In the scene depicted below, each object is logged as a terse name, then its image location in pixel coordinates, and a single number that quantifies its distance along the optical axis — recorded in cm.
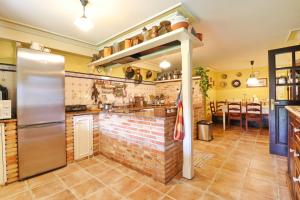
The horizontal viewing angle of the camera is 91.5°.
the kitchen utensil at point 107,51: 284
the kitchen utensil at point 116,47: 270
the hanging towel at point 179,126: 197
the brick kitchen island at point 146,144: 196
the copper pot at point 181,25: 174
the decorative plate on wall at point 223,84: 653
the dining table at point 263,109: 446
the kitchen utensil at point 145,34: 215
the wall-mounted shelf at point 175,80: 432
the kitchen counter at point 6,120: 196
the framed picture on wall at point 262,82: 570
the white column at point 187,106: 197
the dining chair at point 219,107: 570
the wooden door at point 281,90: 271
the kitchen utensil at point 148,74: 500
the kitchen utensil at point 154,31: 203
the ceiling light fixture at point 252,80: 506
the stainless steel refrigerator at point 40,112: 208
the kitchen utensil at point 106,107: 304
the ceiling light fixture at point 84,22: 176
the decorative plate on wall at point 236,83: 622
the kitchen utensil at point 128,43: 241
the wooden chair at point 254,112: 432
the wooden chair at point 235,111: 463
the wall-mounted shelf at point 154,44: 183
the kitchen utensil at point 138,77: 451
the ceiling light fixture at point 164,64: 351
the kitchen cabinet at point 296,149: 125
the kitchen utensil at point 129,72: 421
